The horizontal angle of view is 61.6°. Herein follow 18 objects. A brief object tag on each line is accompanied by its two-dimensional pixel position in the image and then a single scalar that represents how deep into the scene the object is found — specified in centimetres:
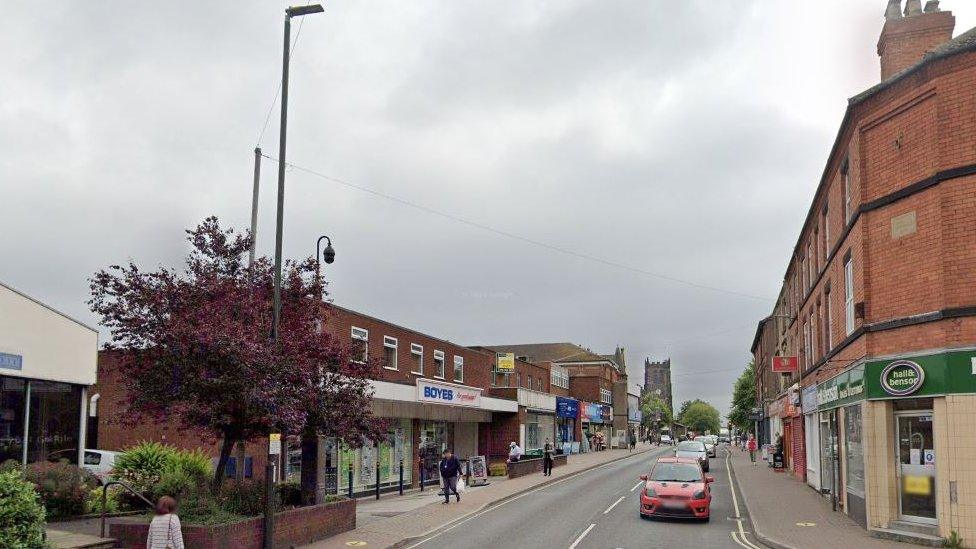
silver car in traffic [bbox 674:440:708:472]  3750
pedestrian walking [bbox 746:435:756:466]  4953
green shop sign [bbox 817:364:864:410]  1822
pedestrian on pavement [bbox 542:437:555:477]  3584
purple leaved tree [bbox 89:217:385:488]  1441
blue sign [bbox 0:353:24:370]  1702
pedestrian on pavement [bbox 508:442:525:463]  3475
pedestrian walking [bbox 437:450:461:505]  2431
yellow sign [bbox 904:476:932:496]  1605
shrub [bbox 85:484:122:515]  1711
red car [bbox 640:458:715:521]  1966
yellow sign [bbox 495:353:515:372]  4724
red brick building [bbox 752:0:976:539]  1553
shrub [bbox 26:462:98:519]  1617
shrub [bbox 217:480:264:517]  1545
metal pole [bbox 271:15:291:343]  1524
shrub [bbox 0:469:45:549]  1046
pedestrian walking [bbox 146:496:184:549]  995
